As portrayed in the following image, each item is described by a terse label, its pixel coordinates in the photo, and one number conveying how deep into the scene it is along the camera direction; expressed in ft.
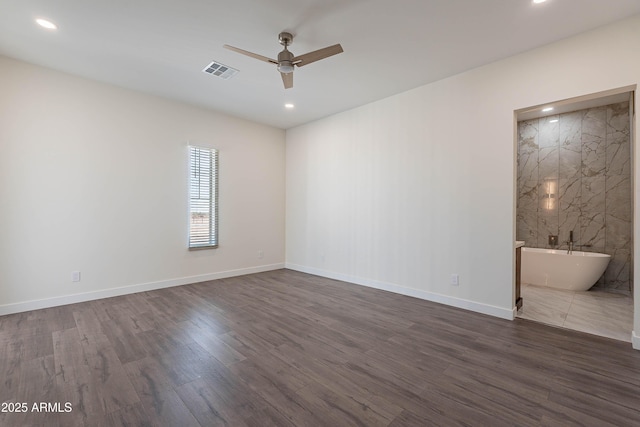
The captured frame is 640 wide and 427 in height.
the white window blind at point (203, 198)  15.64
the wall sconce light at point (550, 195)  16.46
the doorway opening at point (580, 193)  13.69
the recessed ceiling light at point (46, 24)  8.50
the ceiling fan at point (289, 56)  8.38
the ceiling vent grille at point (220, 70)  11.08
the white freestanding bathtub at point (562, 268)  13.83
